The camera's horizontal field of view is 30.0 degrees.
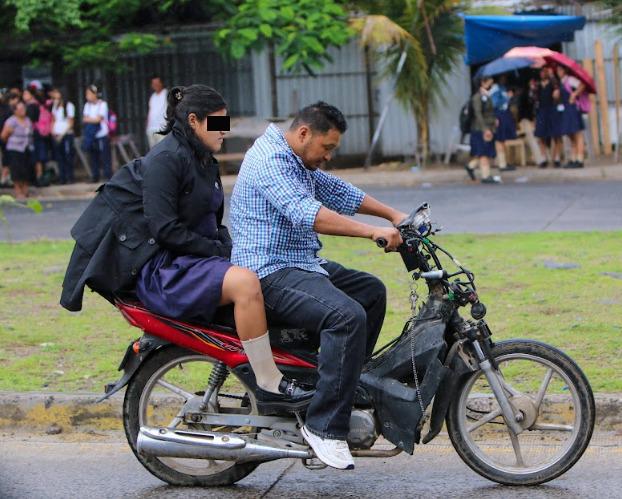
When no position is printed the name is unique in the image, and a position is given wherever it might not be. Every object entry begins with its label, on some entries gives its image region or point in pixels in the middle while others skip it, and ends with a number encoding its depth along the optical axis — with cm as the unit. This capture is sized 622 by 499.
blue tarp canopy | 1824
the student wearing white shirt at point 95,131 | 1953
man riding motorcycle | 477
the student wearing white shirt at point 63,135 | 1978
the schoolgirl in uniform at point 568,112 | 1838
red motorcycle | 488
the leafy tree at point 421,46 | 1898
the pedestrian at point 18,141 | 1872
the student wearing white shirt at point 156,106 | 1950
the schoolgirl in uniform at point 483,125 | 1758
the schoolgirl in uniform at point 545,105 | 1859
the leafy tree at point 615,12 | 1889
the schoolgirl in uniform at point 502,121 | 1856
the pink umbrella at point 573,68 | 1811
